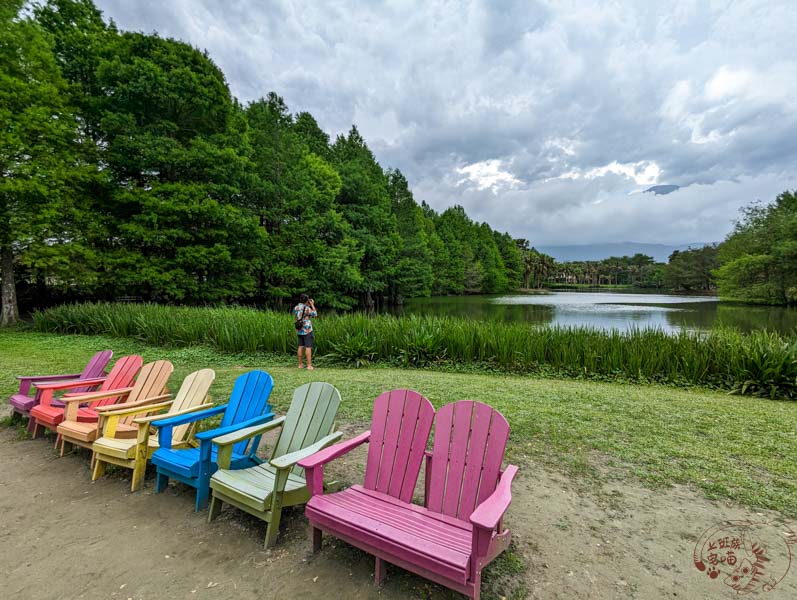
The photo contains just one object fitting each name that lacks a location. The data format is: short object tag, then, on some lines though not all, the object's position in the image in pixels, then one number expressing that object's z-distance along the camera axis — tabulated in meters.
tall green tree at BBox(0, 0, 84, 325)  11.33
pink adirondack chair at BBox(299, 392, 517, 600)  1.70
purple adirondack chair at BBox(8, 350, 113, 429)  4.05
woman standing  8.19
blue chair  2.56
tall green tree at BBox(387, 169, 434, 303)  34.75
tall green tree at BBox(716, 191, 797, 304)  31.77
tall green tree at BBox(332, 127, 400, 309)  28.00
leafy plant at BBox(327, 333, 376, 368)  8.91
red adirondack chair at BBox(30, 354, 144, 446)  3.55
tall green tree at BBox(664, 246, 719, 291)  64.38
